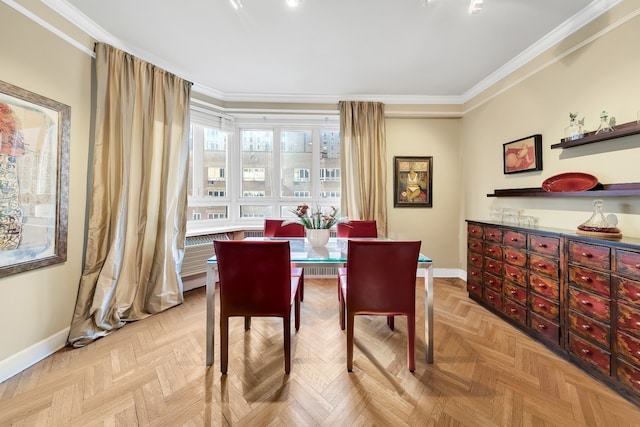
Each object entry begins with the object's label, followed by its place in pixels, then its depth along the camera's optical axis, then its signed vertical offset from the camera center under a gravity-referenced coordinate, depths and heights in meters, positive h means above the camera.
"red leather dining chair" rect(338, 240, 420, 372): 1.54 -0.46
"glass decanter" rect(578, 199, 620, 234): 1.69 -0.08
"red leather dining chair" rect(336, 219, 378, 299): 2.73 -0.16
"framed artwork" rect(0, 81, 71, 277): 1.56 +0.27
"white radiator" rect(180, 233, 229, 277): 2.97 -0.50
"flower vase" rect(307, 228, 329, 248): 2.15 -0.20
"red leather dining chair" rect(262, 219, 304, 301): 2.74 -0.17
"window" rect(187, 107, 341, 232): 3.65 +0.76
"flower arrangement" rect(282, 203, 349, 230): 2.17 -0.04
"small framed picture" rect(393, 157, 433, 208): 3.59 +0.49
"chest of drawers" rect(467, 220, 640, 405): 1.42 -0.62
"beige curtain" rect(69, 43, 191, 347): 2.09 +0.19
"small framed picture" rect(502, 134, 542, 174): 2.41 +0.64
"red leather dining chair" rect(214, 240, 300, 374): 1.51 -0.46
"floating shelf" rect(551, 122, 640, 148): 1.61 +0.58
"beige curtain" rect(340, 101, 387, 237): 3.43 +0.84
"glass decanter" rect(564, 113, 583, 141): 2.00 +0.73
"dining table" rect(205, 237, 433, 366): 1.69 -0.51
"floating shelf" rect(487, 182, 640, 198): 1.62 +0.17
